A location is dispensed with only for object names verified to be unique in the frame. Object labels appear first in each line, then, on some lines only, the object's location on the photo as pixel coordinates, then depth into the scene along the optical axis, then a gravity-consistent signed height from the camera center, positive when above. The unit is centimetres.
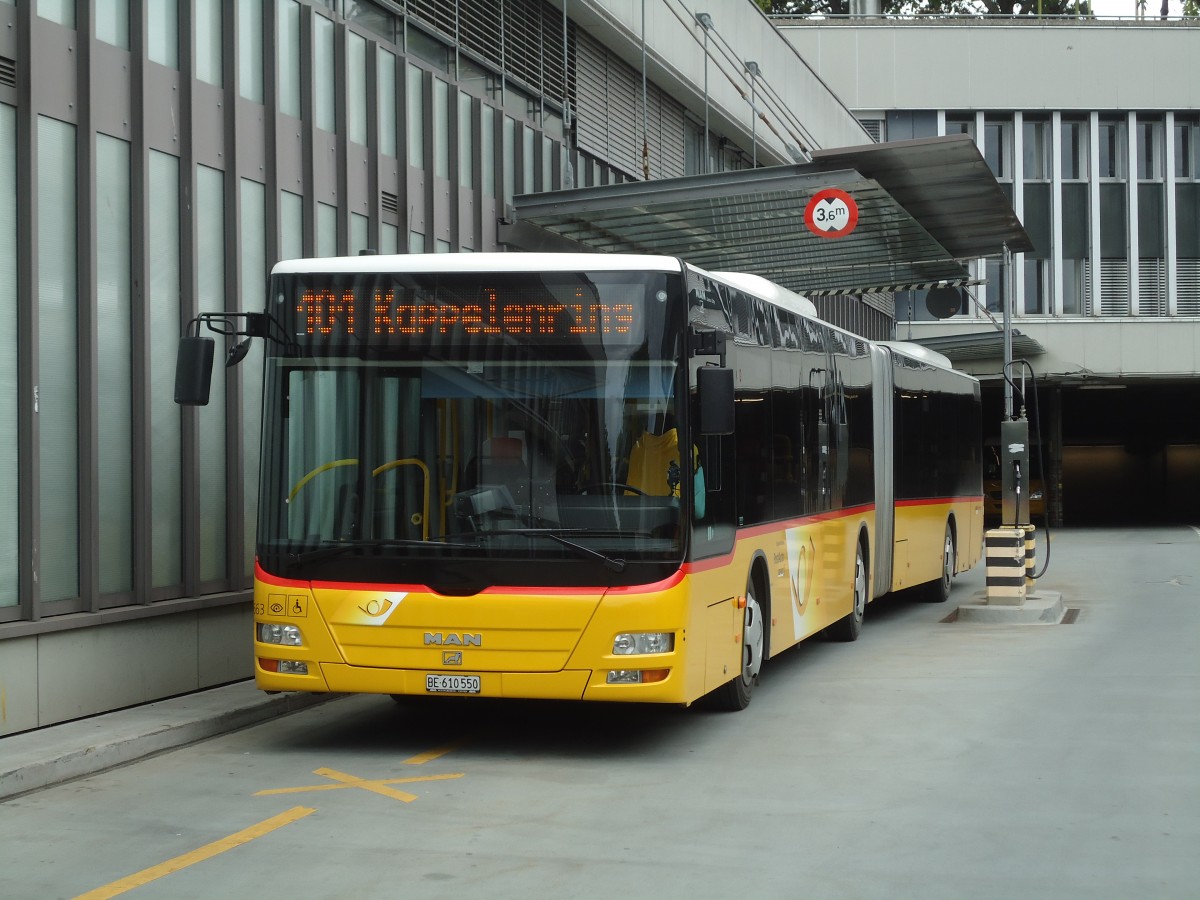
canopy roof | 1656 +275
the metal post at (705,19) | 2433 +660
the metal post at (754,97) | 2600 +611
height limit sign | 1736 +261
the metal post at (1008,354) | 1916 +117
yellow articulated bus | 905 -11
